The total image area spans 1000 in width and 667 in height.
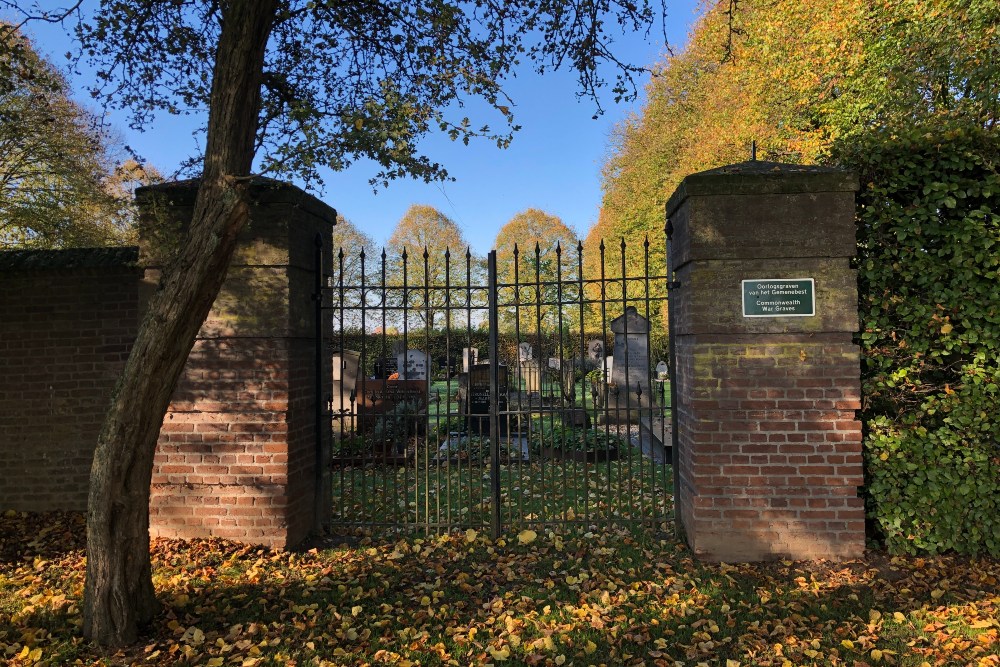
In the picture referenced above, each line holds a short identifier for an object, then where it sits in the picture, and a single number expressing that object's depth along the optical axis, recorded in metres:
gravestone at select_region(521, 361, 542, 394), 13.84
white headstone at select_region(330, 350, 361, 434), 11.16
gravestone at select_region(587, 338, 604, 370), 14.22
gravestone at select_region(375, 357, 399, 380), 13.35
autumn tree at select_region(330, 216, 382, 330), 32.00
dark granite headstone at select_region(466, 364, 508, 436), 10.61
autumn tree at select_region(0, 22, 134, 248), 12.01
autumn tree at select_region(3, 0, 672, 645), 3.18
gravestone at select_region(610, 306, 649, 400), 12.31
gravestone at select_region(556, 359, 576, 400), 14.56
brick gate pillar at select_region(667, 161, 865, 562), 4.21
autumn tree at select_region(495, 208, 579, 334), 30.37
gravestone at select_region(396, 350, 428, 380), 14.05
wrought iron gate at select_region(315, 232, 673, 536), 4.92
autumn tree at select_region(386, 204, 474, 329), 34.09
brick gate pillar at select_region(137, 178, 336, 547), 4.48
